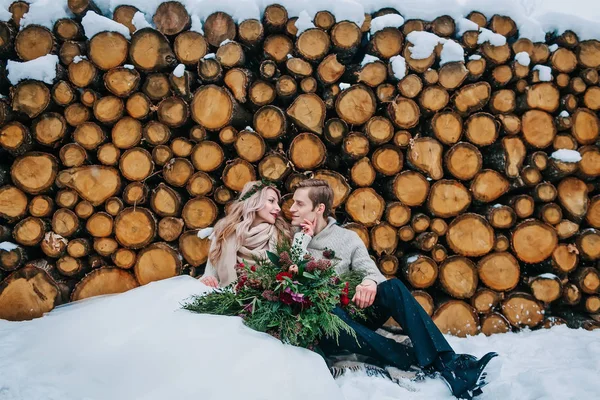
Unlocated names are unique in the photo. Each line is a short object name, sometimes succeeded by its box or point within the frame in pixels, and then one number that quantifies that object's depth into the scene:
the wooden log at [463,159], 2.97
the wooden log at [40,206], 2.86
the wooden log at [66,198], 2.88
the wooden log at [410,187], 2.98
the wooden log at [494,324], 3.01
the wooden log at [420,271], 2.99
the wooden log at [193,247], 2.98
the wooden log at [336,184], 2.98
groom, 1.99
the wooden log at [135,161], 2.91
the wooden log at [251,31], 2.92
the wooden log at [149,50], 2.86
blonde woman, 2.70
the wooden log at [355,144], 2.94
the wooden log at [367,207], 2.99
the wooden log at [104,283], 2.94
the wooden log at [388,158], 2.98
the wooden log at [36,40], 2.84
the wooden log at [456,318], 3.00
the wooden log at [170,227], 2.96
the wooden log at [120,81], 2.84
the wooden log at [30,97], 2.82
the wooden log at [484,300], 3.03
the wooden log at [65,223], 2.88
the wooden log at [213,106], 2.88
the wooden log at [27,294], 2.85
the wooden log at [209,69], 2.87
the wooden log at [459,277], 3.00
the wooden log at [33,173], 2.84
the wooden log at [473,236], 2.98
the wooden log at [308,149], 2.96
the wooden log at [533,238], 3.02
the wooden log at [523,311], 3.04
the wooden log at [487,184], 2.99
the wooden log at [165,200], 2.95
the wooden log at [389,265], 3.03
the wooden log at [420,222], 3.00
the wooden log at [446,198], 2.97
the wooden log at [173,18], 2.89
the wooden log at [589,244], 3.08
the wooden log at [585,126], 3.14
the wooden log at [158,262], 2.96
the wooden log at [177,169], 2.93
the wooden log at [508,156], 2.98
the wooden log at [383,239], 2.99
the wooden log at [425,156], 2.96
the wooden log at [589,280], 3.08
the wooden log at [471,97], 3.00
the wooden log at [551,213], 3.02
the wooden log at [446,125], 2.98
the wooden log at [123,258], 2.97
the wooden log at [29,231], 2.87
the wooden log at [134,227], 2.92
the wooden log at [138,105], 2.89
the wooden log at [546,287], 3.05
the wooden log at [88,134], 2.87
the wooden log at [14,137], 2.82
